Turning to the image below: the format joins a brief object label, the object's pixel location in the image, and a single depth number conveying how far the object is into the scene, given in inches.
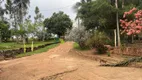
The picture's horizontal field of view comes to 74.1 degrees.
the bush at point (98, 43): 285.8
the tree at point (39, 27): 760.8
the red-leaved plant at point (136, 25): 215.0
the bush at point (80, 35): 349.6
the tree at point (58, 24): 873.2
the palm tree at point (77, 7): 448.8
